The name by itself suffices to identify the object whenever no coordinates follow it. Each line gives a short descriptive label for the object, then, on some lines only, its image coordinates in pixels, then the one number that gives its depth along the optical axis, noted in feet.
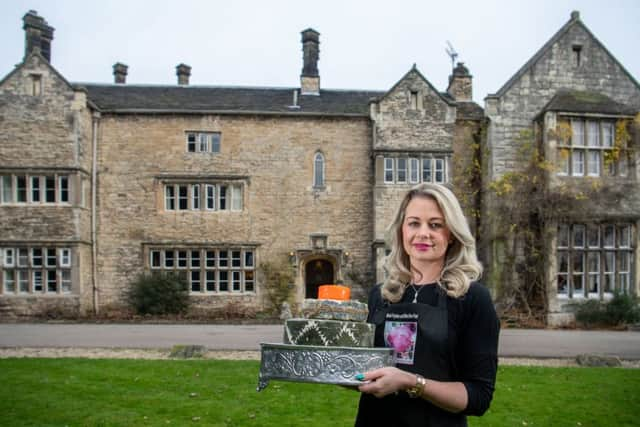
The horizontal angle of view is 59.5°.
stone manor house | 56.44
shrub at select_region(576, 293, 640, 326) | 52.60
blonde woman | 7.25
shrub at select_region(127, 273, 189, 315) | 57.88
